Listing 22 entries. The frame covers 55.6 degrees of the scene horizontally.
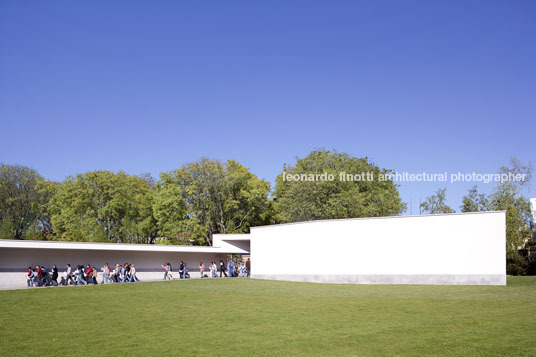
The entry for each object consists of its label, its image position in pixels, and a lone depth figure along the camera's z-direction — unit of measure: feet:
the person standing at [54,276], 101.30
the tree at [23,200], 210.79
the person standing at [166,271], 121.18
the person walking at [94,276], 109.40
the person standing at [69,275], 105.40
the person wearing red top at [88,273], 109.39
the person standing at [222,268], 133.78
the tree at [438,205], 180.14
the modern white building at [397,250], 85.46
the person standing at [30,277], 99.14
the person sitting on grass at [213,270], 133.19
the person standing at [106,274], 111.24
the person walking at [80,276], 105.60
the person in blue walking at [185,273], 124.57
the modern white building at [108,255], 101.81
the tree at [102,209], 197.26
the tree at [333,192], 178.19
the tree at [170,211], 189.57
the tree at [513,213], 151.43
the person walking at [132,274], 113.19
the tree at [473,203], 175.22
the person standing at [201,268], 131.85
